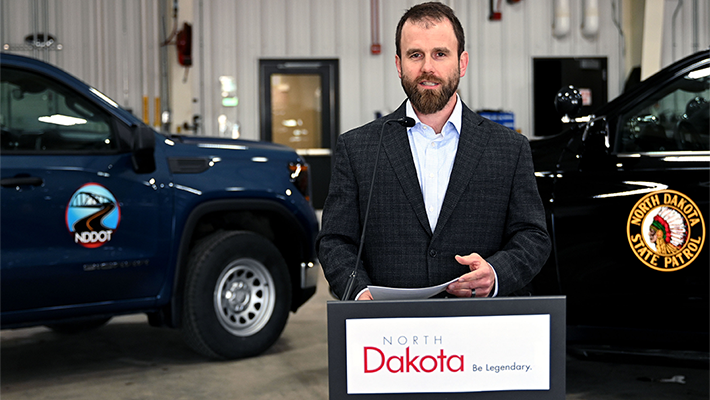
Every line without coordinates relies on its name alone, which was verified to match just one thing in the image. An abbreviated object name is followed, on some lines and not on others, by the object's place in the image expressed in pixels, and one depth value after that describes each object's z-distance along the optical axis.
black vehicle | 3.43
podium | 1.53
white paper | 1.61
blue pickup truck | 3.84
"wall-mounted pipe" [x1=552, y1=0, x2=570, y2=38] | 12.58
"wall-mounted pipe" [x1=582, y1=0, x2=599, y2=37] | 12.69
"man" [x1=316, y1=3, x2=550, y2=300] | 1.80
